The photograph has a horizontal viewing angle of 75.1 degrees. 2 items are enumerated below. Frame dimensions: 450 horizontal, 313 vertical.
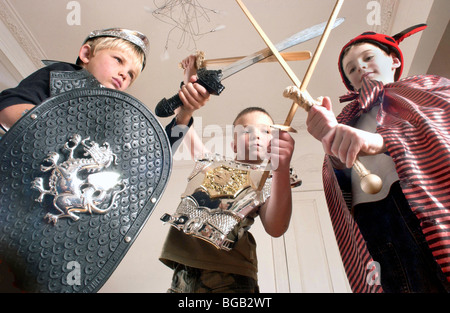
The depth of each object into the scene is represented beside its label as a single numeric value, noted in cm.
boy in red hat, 49
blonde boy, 60
